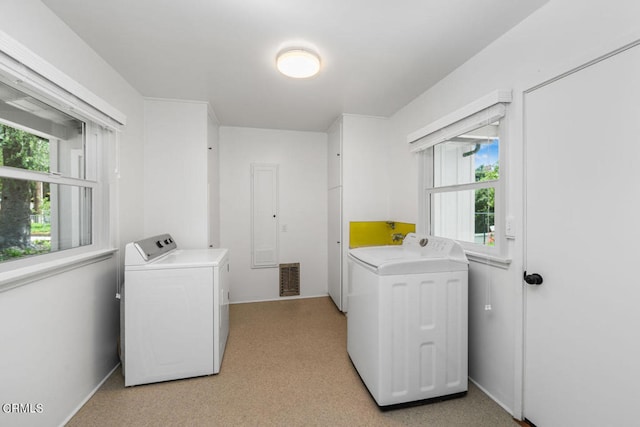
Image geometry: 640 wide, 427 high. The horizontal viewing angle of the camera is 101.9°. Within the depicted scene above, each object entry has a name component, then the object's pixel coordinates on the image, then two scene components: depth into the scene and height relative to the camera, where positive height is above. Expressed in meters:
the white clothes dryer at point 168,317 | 1.90 -0.79
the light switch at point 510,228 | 1.65 -0.10
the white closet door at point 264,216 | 3.70 -0.06
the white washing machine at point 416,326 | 1.66 -0.75
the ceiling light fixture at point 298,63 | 1.84 +1.10
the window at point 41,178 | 1.33 +0.20
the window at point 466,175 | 1.79 +0.32
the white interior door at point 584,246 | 1.12 -0.16
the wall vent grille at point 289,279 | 3.77 -0.98
